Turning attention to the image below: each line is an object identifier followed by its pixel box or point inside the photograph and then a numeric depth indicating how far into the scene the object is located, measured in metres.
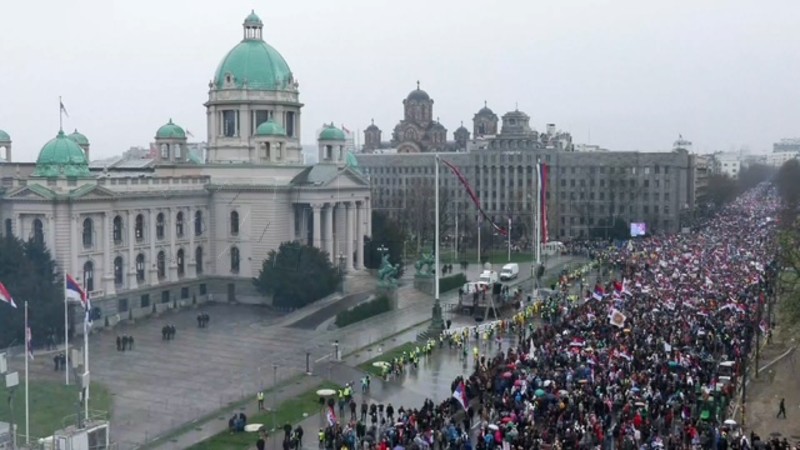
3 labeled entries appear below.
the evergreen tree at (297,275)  64.50
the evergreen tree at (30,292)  50.31
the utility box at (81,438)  29.75
